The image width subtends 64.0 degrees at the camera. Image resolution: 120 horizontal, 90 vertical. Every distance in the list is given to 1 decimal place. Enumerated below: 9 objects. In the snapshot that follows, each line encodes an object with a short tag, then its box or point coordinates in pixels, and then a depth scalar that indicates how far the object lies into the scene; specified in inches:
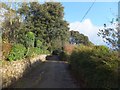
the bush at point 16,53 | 267.3
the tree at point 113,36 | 148.7
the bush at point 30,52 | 413.1
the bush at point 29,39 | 462.8
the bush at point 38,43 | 669.0
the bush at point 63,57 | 677.8
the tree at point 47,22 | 781.6
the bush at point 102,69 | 120.1
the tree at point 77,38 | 1150.5
